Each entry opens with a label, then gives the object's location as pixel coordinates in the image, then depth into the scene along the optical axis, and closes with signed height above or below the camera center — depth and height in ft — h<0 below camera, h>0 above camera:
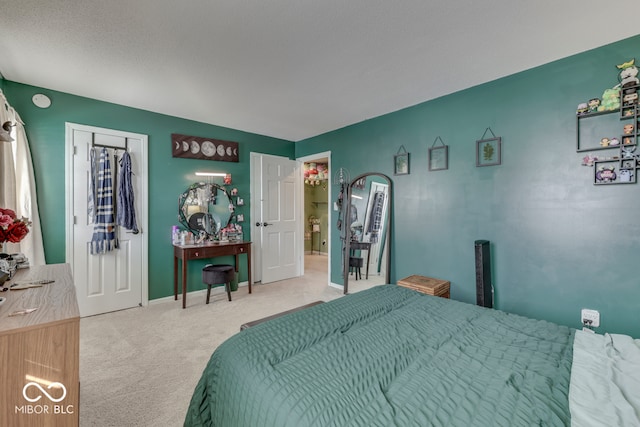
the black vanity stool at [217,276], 11.35 -2.61
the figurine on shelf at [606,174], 6.68 +0.94
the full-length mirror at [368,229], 11.51 -0.73
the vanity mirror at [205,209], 12.37 +0.26
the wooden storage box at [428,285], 8.65 -2.40
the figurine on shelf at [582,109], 6.98 +2.67
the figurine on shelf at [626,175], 6.44 +0.87
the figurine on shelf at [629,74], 6.33 +3.24
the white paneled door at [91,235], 9.91 -0.95
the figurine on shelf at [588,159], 6.93 +1.34
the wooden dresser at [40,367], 3.33 -1.96
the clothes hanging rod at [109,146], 10.25 +2.73
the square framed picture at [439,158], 9.73 +2.01
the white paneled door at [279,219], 14.90 -0.30
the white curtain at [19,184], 7.00 +0.95
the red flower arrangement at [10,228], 4.54 -0.21
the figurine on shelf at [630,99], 6.33 +2.65
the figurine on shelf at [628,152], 6.42 +1.42
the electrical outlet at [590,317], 6.88 -2.74
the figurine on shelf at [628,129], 6.43 +1.97
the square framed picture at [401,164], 10.87 +2.01
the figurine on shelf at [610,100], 6.56 +2.75
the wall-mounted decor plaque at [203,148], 12.10 +3.16
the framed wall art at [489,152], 8.49 +1.94
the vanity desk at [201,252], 11.05 -1.67
